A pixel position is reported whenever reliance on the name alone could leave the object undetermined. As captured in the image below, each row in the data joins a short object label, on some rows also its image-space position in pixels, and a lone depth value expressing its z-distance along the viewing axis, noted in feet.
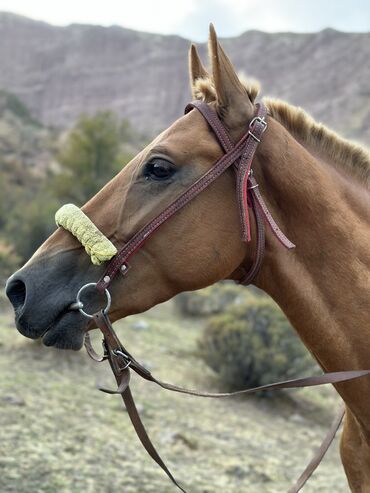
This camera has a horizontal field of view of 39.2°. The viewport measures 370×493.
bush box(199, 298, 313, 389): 22.97
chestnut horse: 6.53
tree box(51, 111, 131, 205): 63.67
